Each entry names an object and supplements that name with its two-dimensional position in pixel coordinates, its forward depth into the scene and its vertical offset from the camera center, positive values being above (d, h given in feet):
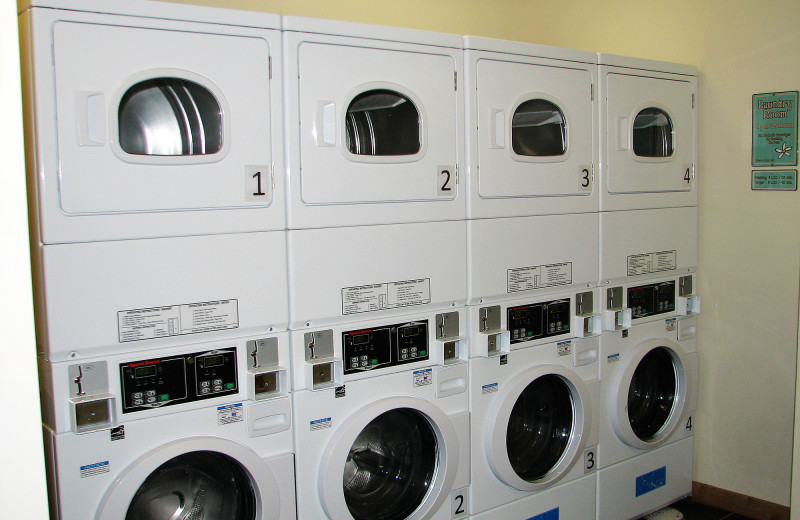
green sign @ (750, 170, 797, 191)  11.23 +0.35
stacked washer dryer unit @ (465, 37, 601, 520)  9.36 -1.03
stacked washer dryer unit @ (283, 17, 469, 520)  7.89 -0.72
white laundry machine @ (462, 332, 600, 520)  9.61 -3.31
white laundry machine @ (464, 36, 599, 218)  9.21 +1.10
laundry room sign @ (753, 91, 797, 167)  11.16 +1.18
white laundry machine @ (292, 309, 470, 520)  8.10 -2.59
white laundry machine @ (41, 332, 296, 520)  6.68 -2.24
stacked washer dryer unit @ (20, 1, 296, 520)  6.52 -0.44
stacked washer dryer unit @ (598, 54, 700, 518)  10.90 -1.29
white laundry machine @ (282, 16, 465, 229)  7.78 +1.03
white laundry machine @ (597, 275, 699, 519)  11.14 -3.28
